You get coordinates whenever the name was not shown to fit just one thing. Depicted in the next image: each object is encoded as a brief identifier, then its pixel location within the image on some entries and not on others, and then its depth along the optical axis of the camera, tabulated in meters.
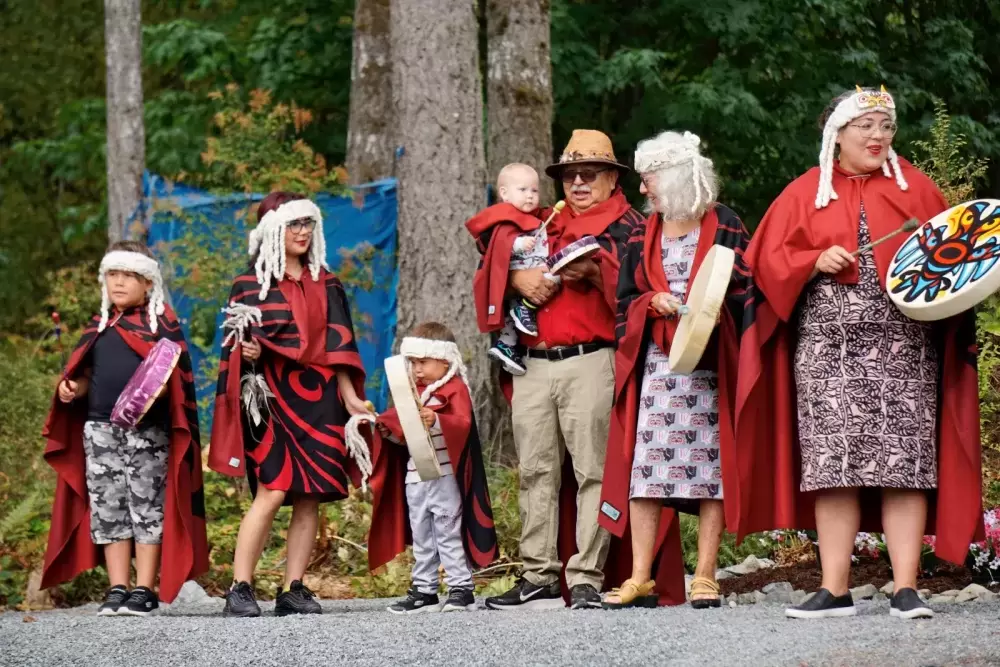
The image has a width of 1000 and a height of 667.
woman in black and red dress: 14.15
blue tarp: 24.31
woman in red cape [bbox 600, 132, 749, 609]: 12.96
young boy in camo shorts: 14.75
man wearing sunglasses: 13.84
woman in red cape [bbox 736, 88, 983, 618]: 11.80
